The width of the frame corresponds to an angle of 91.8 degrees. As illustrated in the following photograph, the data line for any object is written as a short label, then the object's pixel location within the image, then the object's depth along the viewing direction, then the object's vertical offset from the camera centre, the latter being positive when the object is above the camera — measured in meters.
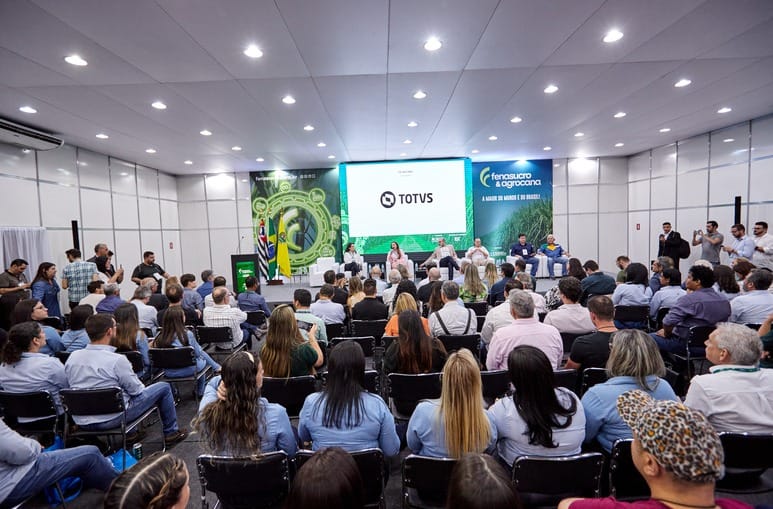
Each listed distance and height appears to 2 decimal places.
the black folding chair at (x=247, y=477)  1.84 -1.18
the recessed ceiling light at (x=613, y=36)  4.54 +2.44
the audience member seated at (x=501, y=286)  5.76 -0.79
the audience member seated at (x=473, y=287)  5.71 -0.78
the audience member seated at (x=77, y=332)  3.74 -0.88
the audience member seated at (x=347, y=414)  2.03 -0.96
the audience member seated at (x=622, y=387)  2.12 -0.89
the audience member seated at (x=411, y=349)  2.96 -0.89
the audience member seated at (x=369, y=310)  4.84 -0.92
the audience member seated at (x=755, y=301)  3.90 -0.76
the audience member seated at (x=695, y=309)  3.86 -0.82
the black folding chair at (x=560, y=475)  1.73 -1.14
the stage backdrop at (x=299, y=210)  13.58 +1.10
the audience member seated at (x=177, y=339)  3.94 -1.01
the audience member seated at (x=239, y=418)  1.93 -0.93
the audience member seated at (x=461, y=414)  1.85 -0.88
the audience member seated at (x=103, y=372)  2.92 -0.99
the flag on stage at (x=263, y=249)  13.67 -0.28
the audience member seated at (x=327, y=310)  4.84 -0.91
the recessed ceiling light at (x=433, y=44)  4.57 +2.41
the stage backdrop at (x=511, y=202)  13.66 +1.21
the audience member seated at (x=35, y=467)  1.99 -1.28
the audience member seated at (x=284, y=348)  3.04 -0.89
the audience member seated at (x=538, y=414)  1.88 -0.91
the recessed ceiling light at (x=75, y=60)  4.60 +2.33
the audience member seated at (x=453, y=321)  3.84 -0.87
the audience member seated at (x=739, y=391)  2.09 -0.92
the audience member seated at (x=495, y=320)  3.87 -0.88
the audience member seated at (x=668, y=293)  4.73 -0.79
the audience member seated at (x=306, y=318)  4.05 -0.84
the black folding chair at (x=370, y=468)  1.82 -1.15
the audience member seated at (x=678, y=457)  1.00 -0.62
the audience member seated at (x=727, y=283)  4.45 -0.64
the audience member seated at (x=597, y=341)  3.01 -0.88
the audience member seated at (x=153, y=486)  1.08 -0.72
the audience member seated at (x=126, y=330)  3.68 -0.84
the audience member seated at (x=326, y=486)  1.07 -0.72
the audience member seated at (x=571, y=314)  3.79 -0.83
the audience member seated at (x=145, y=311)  4.98 -0.89
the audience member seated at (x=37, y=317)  3.82 -0.75
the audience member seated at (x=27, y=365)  2.80 -0.90
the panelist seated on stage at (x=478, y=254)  11.46 -0.56
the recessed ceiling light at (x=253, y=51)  4.57 +2.37
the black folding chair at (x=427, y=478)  1.79 -1.19
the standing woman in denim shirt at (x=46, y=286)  6.28 -0.67
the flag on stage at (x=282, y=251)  13.41 -0.36
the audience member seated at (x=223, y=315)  4.83 -0.95
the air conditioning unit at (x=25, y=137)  6.60 +2.07
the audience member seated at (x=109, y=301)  4.82 -0.72
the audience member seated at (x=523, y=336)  3.05 -0.83
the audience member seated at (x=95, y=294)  5.11 -0.68
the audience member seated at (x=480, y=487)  0.99 -0.69
